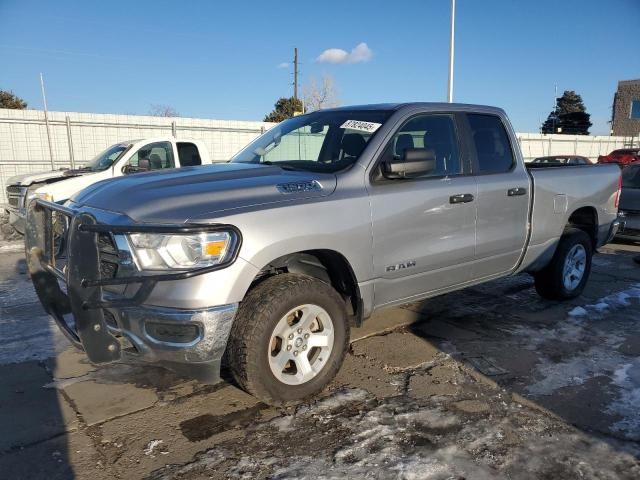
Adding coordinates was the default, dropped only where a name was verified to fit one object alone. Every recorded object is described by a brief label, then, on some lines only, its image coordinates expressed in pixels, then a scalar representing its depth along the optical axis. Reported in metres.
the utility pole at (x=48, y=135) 14.38
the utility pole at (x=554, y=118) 68.48
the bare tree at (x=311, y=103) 48.66
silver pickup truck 2.73
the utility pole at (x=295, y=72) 43.16
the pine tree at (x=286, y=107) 41.34
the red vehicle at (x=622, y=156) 24.32
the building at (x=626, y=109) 52.19
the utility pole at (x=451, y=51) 16.36
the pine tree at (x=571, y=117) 67.44
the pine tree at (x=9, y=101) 30.77
